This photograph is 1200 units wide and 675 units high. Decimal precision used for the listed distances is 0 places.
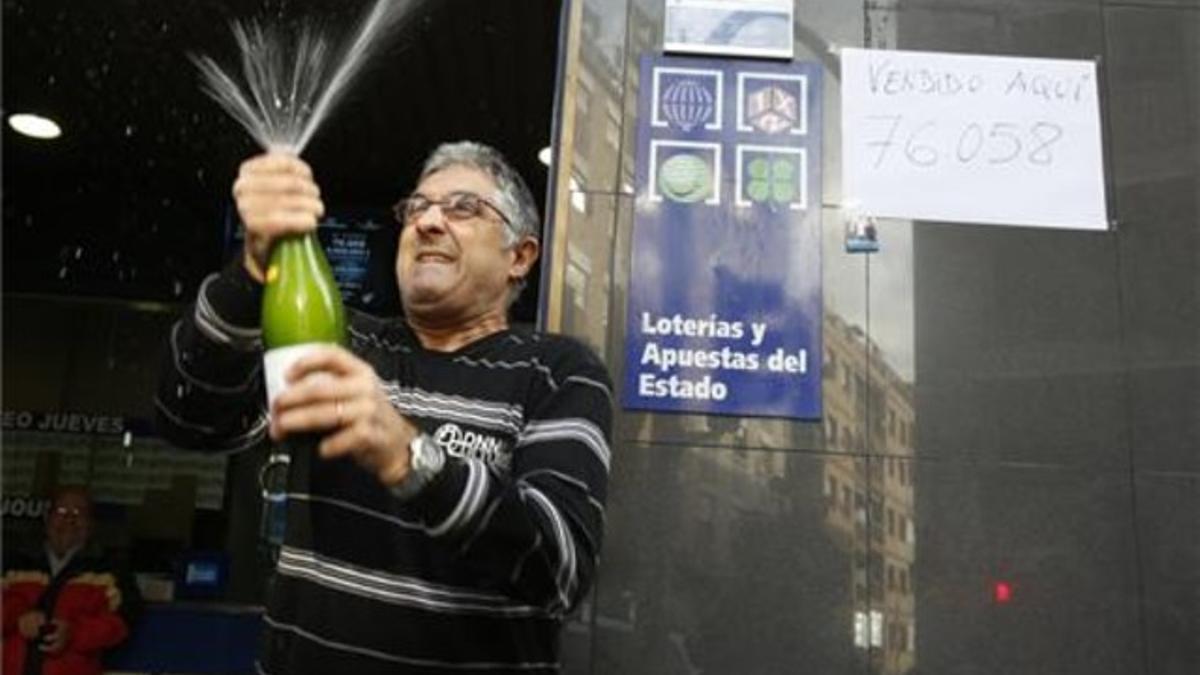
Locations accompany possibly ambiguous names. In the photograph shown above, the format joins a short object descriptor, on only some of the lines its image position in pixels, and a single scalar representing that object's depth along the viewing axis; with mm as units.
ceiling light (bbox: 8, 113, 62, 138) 6754
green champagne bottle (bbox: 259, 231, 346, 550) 1471
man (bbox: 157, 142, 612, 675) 1458
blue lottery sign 3141
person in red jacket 5312
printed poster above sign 3371
